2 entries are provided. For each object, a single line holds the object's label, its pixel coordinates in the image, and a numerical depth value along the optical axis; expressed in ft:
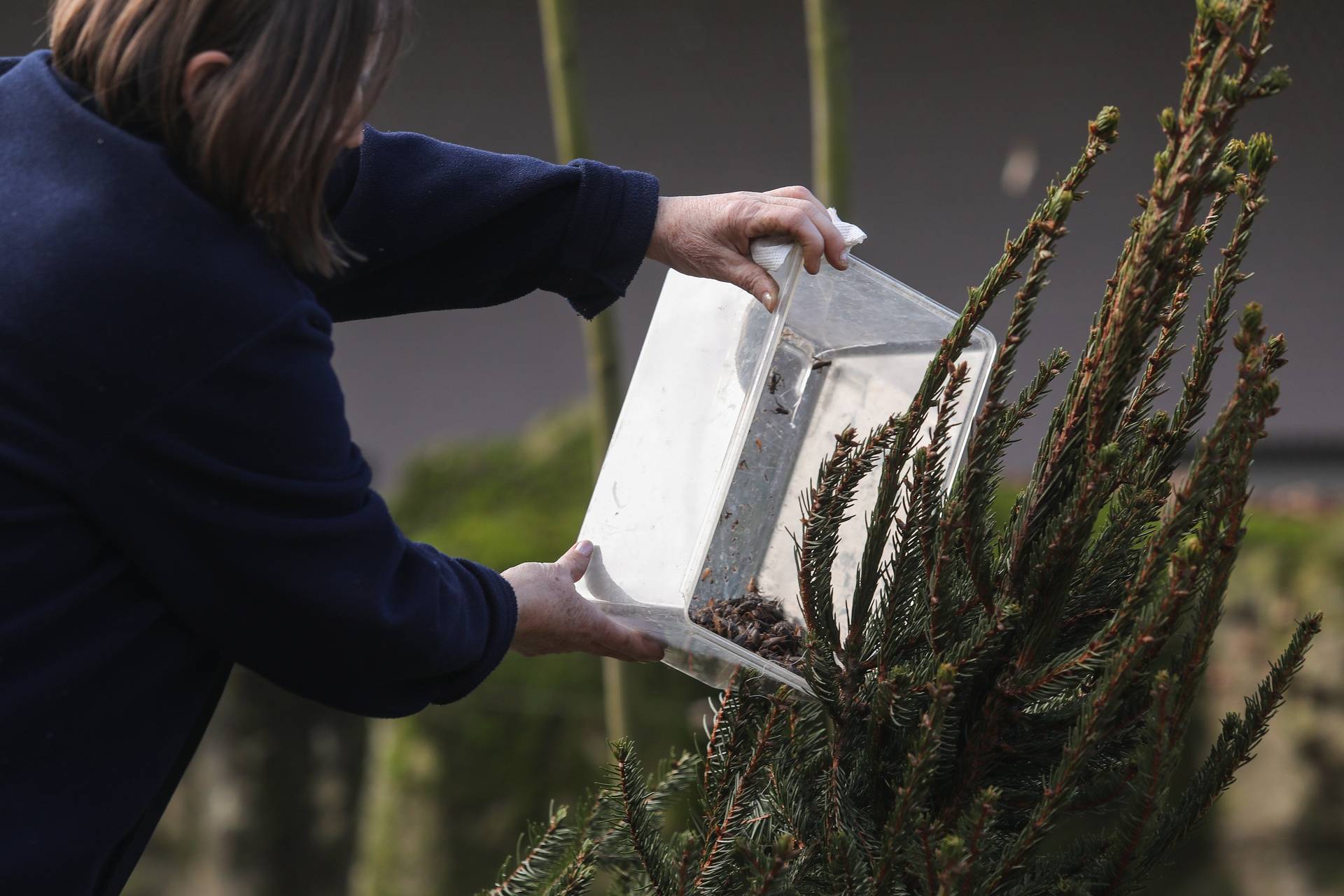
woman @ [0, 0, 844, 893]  7.49
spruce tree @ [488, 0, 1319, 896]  7.51
